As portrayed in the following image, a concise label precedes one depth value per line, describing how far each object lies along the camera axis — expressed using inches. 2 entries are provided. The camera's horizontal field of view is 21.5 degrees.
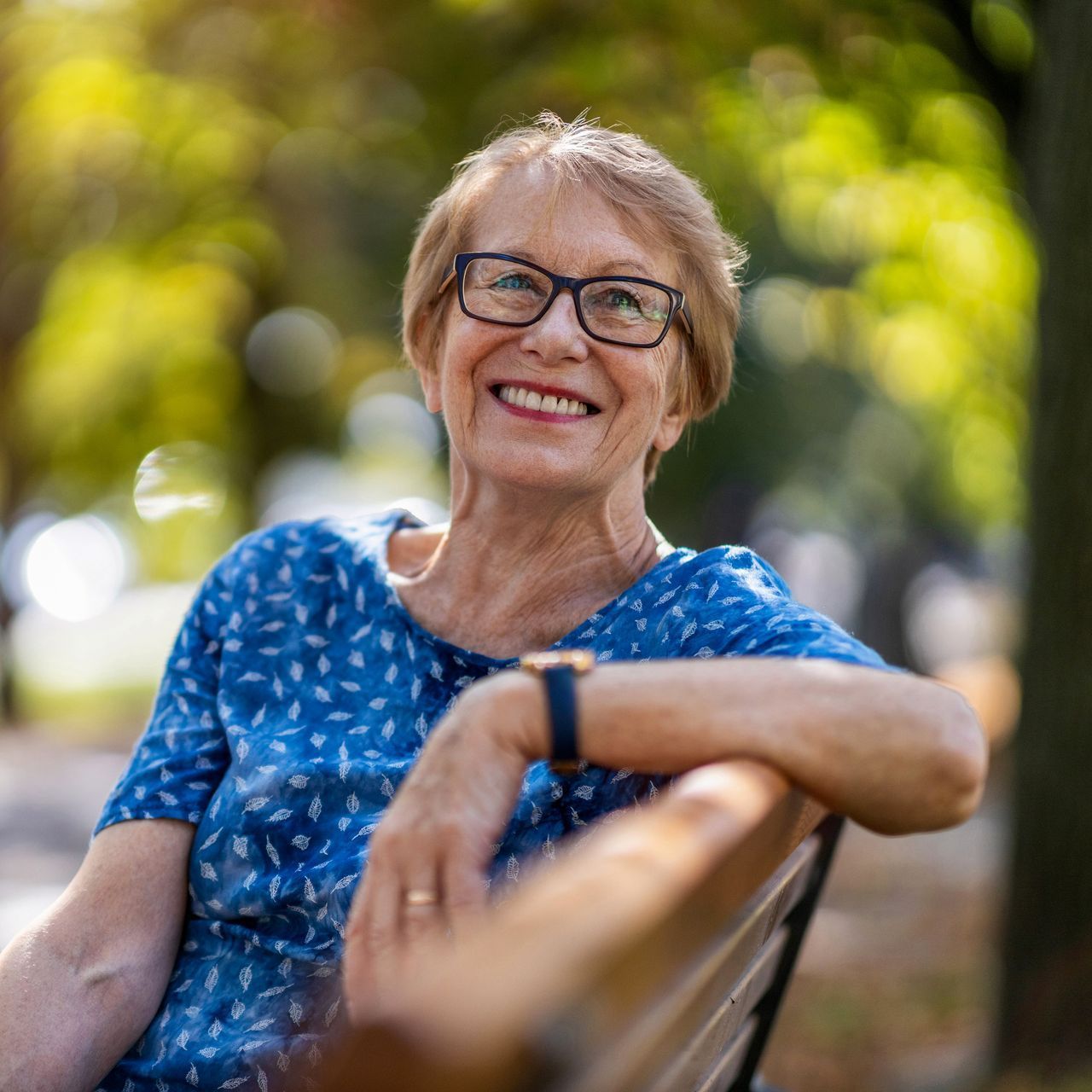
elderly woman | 52.2
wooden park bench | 35.4
